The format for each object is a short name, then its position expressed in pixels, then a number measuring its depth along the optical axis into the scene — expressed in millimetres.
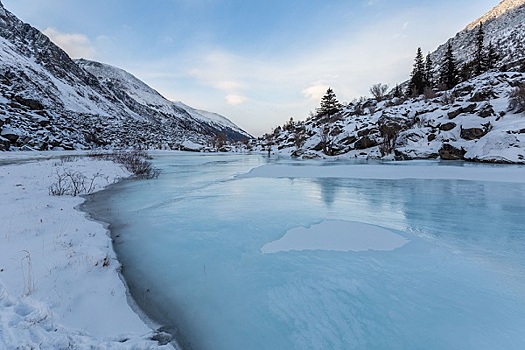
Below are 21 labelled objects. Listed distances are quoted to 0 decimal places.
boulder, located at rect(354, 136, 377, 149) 33219
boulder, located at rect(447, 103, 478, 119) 27203
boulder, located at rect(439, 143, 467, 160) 23859
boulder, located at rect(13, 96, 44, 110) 39819
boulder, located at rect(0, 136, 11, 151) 29086
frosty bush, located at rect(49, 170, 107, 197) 8758
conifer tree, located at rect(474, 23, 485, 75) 41938
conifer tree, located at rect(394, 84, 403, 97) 52169
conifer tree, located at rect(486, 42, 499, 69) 42625
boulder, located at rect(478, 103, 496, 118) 25125
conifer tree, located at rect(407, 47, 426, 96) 47006
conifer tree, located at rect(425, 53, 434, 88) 47381
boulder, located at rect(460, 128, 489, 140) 23898
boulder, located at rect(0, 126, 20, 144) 30670
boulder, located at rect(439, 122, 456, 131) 26516
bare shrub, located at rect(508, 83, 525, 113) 23375
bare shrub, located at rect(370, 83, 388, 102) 58056
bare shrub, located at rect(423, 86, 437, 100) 37759
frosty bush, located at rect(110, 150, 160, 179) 15182
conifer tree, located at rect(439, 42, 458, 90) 42781
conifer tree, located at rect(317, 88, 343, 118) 61812
